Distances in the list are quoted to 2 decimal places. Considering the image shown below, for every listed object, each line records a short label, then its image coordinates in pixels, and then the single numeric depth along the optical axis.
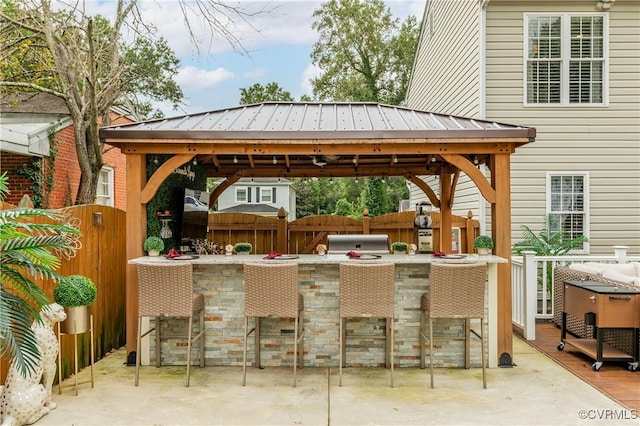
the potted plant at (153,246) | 5.12
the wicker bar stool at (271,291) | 4.50
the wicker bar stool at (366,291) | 4.49
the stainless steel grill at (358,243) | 6.34
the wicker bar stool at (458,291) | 4.49
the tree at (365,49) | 20.60
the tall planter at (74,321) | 4.16
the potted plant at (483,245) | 5.16
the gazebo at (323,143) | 4.96
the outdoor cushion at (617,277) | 5.11
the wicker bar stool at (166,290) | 4.53
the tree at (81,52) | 7.14
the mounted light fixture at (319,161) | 6.92
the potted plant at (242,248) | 6.47
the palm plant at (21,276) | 3.02
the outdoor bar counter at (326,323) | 5.08
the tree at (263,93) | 25.09
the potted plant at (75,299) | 4.04
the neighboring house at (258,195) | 25.00
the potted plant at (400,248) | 6.54
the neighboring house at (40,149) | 7.46
